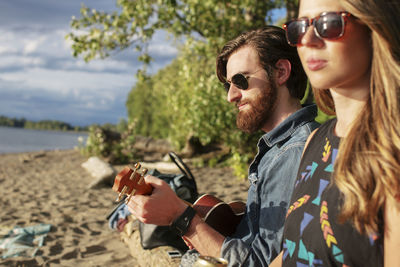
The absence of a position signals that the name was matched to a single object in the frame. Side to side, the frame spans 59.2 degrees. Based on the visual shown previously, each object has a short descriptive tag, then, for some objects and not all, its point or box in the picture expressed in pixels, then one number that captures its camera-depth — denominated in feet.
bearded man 6.12
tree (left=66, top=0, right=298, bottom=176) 27.73
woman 3.41
